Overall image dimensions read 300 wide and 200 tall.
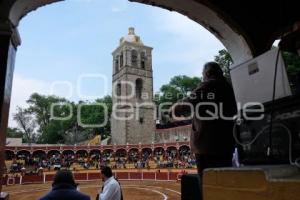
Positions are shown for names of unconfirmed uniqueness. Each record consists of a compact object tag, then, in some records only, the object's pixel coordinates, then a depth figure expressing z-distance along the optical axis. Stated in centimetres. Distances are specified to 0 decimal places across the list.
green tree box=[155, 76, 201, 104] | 5603
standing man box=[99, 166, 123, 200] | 368
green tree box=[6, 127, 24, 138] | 6606
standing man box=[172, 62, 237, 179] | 225
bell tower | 4319
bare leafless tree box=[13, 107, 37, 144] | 6488
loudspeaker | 144
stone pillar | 235
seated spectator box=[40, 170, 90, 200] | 273
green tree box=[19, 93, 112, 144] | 5962
